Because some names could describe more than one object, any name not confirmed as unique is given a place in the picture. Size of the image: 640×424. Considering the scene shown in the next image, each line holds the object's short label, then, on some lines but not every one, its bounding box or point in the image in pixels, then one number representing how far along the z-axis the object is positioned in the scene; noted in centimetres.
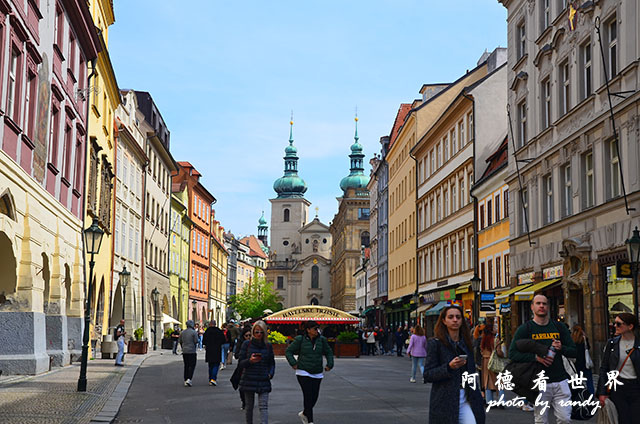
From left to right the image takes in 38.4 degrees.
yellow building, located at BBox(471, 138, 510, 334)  3659
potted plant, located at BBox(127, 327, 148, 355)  4191
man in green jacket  1341
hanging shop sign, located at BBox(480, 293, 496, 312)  2956
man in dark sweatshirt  926
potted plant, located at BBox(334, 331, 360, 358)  4616
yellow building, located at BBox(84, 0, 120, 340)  3284
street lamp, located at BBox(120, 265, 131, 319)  3725
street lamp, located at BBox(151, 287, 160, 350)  5572
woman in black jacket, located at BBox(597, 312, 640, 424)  934
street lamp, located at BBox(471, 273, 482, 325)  3459
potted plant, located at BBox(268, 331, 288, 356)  4353
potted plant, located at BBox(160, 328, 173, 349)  5151
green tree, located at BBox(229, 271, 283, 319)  12379
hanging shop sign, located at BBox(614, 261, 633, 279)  2105
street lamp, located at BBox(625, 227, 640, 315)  1891
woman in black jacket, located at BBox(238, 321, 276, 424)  1285
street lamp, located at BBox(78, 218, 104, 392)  1830
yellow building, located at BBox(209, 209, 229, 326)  9219
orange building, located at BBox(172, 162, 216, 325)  7656
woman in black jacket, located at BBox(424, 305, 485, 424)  786
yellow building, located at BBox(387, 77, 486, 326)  5772
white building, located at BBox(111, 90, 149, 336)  4422
